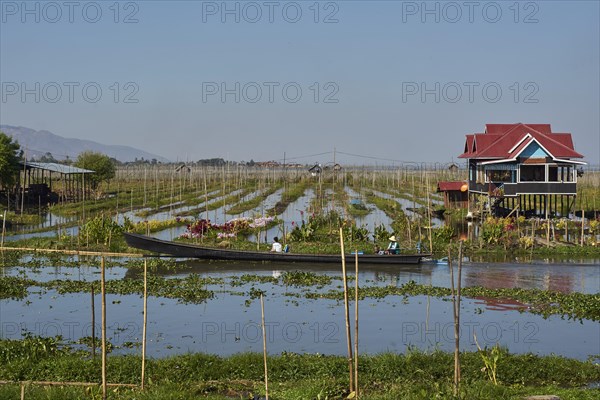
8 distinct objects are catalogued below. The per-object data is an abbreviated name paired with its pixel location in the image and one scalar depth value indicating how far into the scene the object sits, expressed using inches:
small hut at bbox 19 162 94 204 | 1895.9
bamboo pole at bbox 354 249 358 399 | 404.8
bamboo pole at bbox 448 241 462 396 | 403.4
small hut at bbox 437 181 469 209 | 1815.9
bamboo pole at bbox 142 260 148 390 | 430.4
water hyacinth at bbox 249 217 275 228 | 1295.0
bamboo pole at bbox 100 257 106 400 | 382.3
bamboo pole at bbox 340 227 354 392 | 405.7
